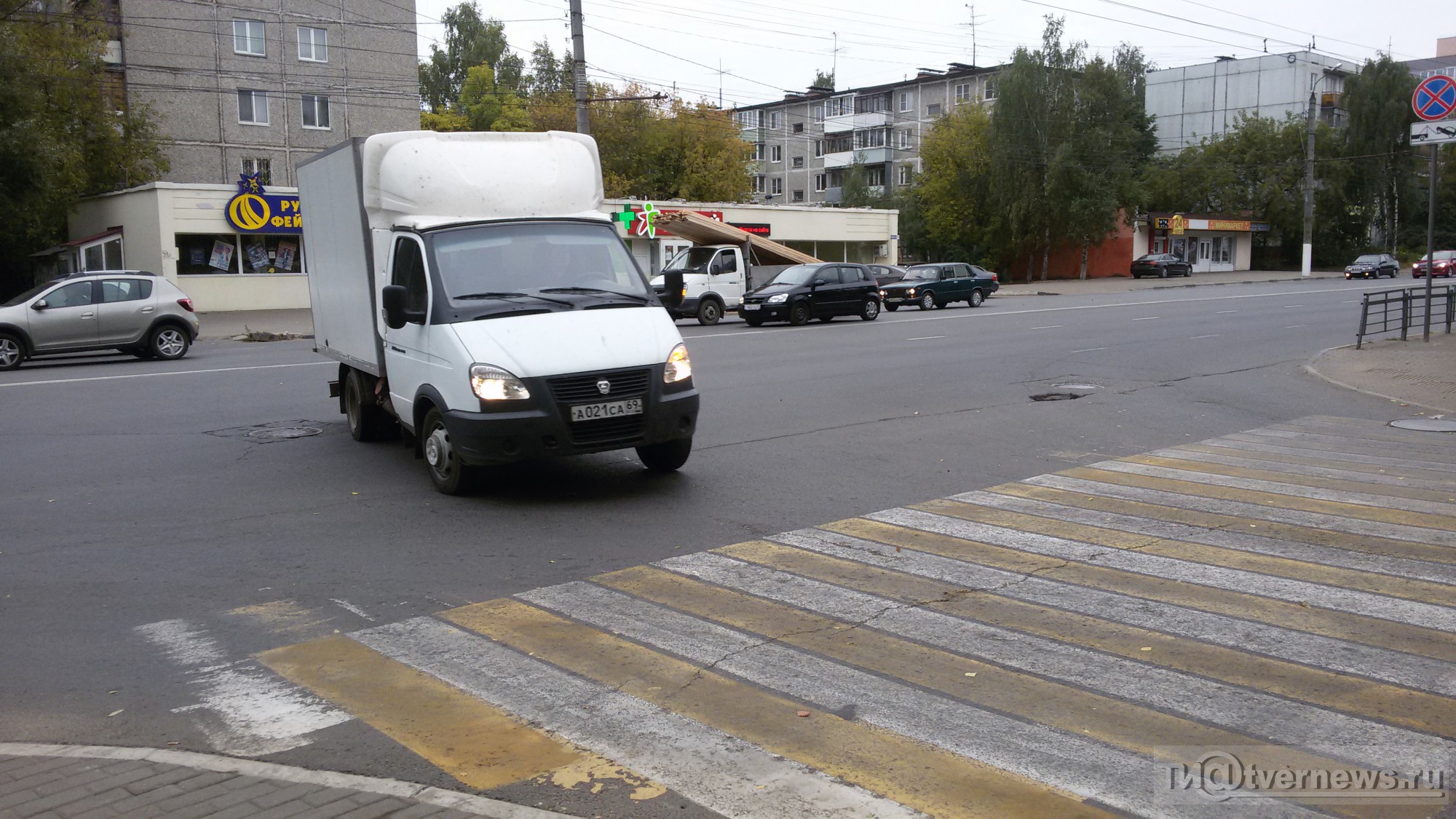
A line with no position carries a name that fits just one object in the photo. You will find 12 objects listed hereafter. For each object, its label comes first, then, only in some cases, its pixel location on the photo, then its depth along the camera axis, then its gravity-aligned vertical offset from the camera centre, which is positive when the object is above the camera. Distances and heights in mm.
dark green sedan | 36562 -581
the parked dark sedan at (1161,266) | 64062 -100
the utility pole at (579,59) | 28188 +5287
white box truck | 8312 -233
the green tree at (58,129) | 33906 +5443
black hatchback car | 28078 -610
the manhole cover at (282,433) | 11797 -1554
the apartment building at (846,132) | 89688 +11442
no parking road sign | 15641 +2169
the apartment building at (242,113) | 38312 +7755
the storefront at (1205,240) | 68438 +1498
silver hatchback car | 19812 -566
